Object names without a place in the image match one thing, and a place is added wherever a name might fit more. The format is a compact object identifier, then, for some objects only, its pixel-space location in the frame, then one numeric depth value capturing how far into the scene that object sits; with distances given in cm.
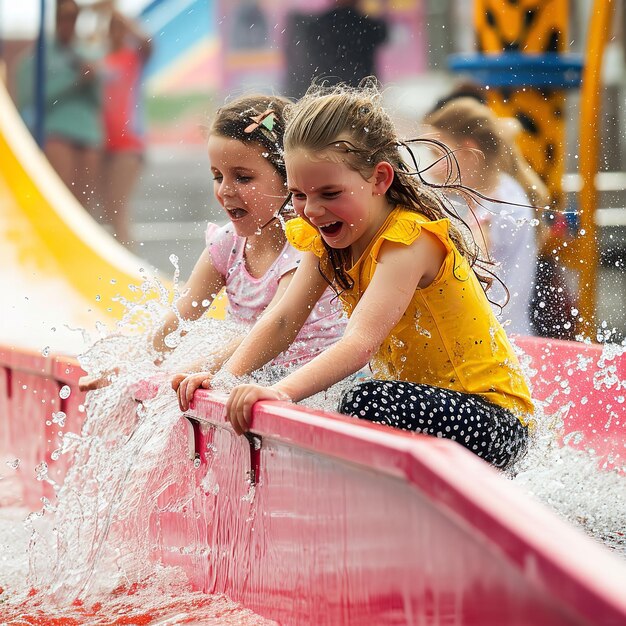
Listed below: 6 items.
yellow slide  1337
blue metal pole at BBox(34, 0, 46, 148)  1669
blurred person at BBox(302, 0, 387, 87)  1698
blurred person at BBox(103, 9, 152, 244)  1908
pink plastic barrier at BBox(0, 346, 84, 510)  685
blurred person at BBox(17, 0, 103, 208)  1866
